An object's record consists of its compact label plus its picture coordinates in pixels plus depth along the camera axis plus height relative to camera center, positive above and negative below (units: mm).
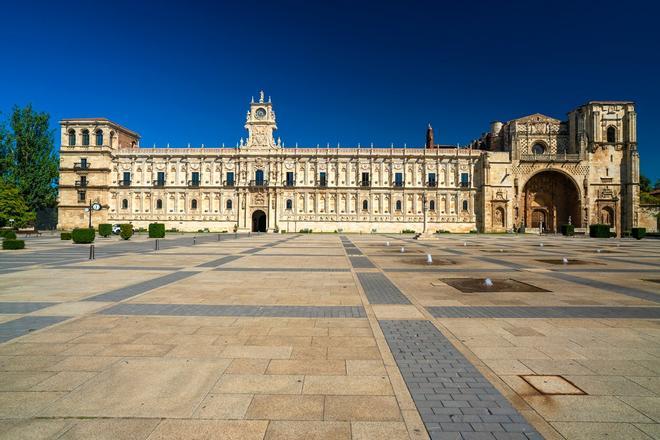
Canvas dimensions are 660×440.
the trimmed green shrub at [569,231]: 49344 -1982
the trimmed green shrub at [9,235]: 23561 -1142
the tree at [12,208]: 40188 +1398
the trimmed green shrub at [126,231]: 33525 -1240
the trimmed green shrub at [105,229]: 37938 -1164
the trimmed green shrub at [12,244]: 21944 -1649
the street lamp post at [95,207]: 54188 +2015
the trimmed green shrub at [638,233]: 42500 -1983
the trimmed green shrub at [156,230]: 36094 -1271
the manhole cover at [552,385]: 3974 -2066
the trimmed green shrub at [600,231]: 46188 -1871
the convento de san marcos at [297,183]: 58625 +6261
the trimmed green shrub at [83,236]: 28031 -1439
